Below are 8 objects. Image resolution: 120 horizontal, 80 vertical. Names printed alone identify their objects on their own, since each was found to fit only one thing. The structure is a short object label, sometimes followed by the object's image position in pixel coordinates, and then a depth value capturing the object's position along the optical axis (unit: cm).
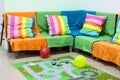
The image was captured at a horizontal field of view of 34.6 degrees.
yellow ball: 308
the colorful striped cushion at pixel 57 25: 399
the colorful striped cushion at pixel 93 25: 386
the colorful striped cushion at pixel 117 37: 333
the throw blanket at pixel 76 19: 450
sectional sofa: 357
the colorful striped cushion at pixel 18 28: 369
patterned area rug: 280
